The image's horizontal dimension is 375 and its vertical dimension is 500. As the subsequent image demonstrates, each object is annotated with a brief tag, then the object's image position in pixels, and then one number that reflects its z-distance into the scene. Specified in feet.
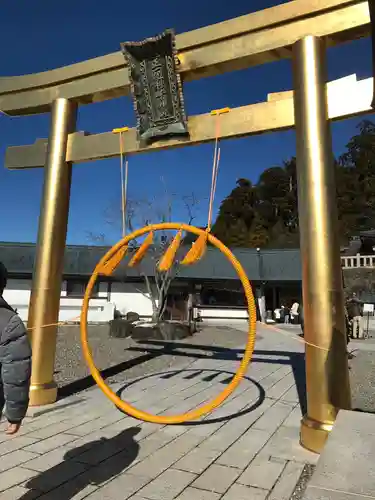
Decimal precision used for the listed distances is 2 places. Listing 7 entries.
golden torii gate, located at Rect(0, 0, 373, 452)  11.92
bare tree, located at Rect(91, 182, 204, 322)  59.88
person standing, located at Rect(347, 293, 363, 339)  45.98
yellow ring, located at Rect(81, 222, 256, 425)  11.87
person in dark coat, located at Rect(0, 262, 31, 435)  7.44
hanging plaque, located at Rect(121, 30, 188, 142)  15.17
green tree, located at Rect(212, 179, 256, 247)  138.10
